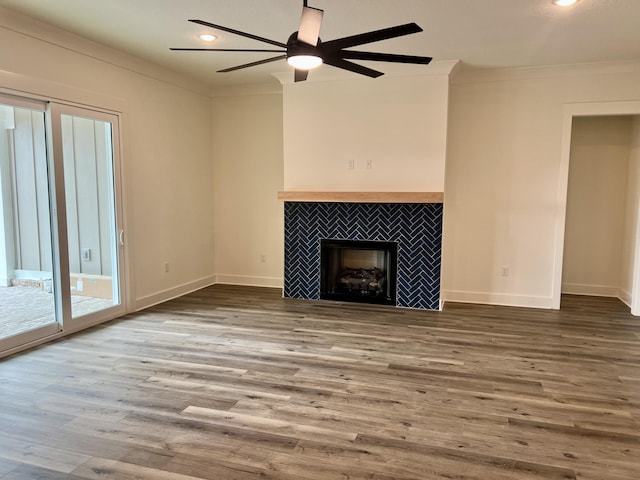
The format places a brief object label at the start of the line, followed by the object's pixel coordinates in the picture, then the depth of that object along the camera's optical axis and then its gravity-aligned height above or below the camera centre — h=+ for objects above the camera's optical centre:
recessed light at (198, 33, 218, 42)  3.93 +1.45
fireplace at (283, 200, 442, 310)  5.00 -0.46
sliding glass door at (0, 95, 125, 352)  3.71 -0.17
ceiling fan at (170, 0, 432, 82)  2.21 +0.83
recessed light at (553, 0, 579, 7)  3.13 +1.41
